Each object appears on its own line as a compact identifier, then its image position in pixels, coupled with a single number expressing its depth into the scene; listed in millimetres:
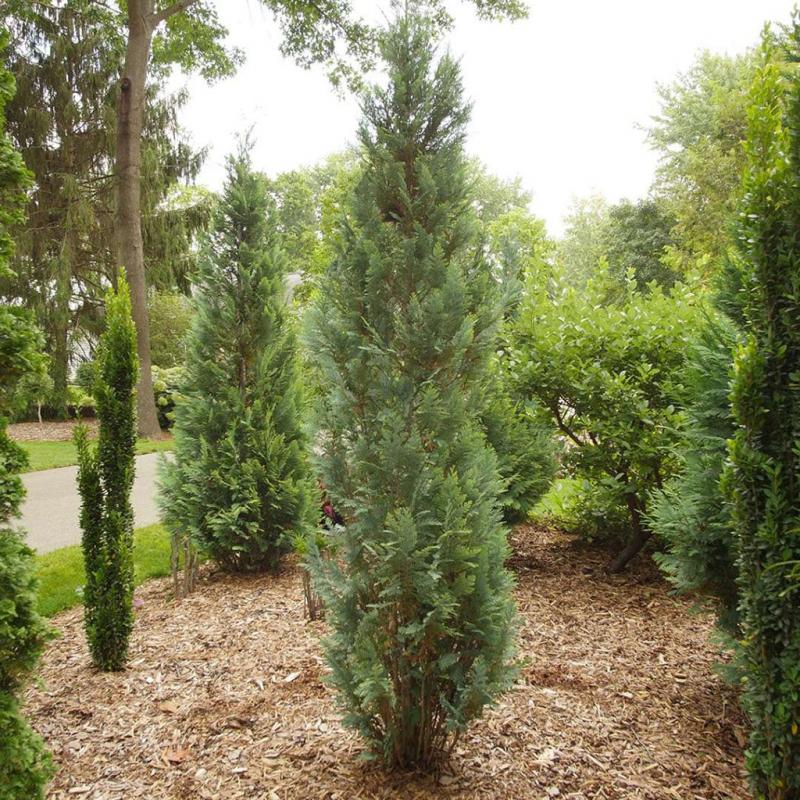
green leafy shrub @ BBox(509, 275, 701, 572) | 4961
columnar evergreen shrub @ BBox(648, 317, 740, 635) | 3004
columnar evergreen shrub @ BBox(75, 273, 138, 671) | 3641
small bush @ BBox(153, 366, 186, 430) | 19188
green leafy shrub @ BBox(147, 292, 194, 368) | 22703
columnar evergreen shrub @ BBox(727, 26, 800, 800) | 2145
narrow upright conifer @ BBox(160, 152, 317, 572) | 5551
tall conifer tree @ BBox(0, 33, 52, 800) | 2166
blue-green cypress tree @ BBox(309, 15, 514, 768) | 2293
